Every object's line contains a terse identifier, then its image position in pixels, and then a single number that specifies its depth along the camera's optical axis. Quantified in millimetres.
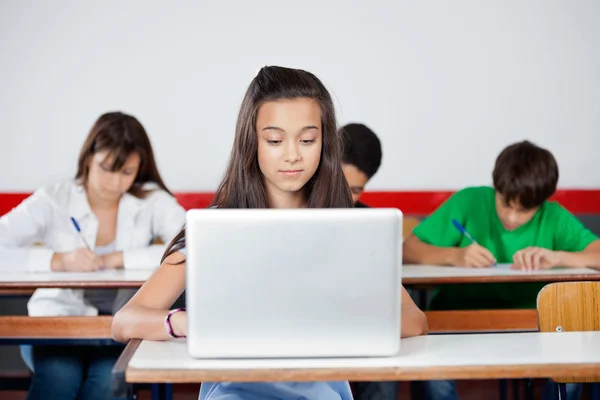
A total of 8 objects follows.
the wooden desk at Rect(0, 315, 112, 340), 2287
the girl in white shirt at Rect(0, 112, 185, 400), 2553
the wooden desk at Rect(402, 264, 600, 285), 2332
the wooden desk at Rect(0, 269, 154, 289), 2268
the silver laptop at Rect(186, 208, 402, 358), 1128
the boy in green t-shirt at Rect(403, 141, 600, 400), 2578
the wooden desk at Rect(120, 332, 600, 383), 1147
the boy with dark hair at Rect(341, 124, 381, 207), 2734
